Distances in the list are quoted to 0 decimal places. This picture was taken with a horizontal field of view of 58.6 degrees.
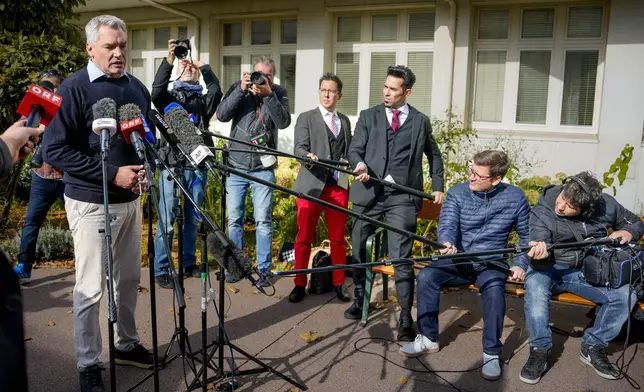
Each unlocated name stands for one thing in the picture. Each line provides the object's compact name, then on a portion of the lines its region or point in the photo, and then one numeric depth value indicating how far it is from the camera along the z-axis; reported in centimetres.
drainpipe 940
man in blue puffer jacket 436
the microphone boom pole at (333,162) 348
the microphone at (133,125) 282
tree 751
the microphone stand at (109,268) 259
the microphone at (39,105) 228
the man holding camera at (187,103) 533
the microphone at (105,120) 279
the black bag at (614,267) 425
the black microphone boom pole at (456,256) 286
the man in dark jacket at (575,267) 418
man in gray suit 529
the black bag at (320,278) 565
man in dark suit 480
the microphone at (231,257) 265
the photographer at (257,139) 541
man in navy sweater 332
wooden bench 443
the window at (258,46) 1134
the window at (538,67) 922
